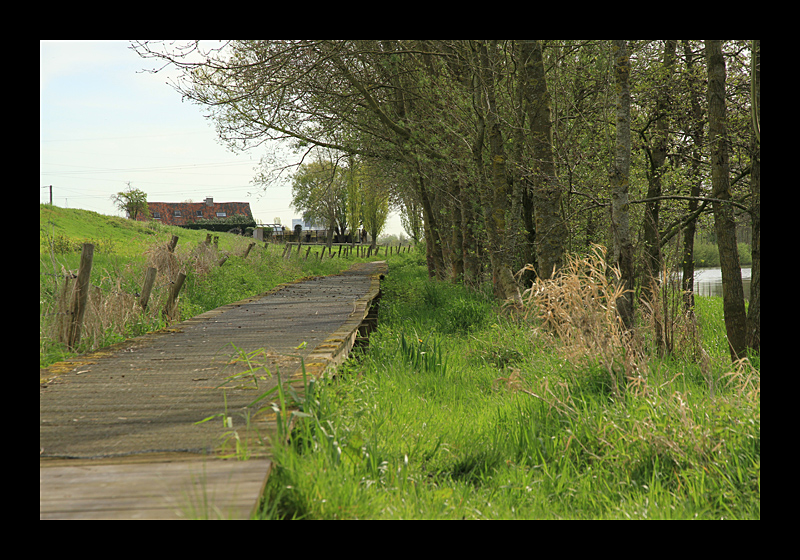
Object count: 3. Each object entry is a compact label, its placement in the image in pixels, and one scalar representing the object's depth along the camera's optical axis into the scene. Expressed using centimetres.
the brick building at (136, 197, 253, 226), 15800
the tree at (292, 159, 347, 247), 10053
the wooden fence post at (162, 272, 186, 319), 1722
